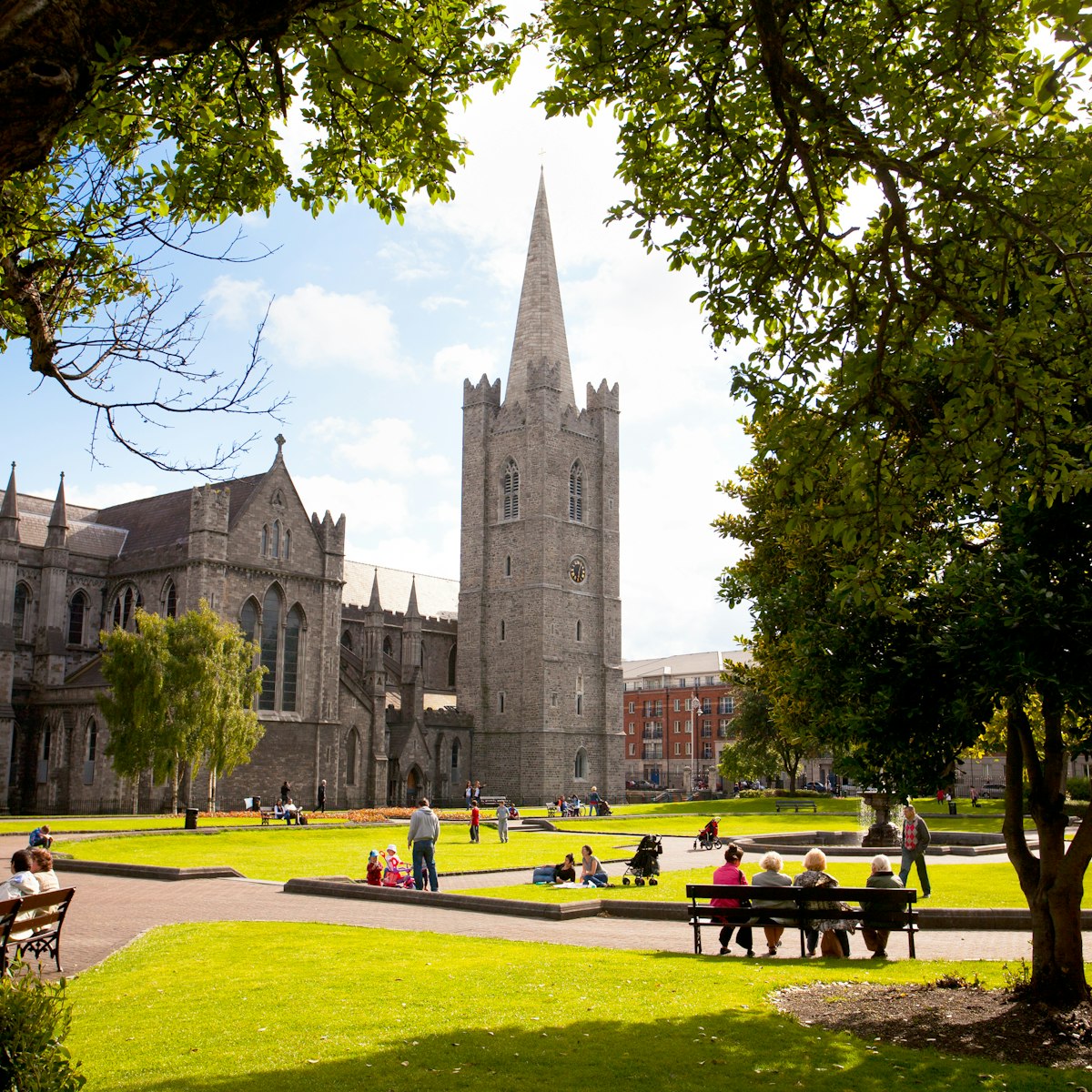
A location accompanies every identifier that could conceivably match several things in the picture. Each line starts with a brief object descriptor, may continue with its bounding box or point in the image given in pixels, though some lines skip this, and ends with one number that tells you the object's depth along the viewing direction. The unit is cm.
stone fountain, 2925
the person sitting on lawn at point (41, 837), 2098
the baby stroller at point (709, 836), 3027
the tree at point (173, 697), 3959
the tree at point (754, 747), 6469
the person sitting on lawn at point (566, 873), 2059
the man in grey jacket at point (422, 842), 1948
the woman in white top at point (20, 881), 1150
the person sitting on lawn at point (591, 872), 2022
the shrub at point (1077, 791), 4988
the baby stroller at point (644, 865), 2068
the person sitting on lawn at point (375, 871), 2019
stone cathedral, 5206
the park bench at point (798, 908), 1218
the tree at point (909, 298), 817
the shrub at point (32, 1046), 531
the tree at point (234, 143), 782
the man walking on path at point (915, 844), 1747
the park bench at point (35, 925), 1020
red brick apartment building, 10731
